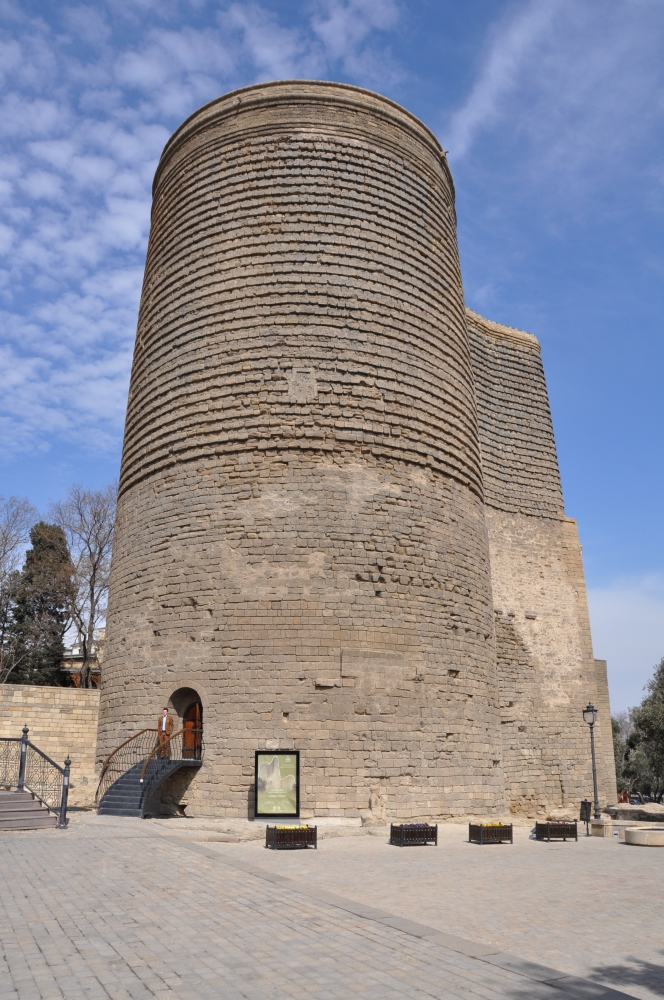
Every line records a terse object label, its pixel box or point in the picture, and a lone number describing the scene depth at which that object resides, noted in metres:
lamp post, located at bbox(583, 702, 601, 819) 15.86
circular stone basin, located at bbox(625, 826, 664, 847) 12.27
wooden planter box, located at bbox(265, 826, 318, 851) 10.10
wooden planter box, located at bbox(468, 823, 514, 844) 11.52
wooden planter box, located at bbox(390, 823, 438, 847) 10.81
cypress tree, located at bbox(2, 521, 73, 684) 33.00
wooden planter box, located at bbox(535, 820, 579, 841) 12.75
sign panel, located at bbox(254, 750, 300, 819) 11.59
